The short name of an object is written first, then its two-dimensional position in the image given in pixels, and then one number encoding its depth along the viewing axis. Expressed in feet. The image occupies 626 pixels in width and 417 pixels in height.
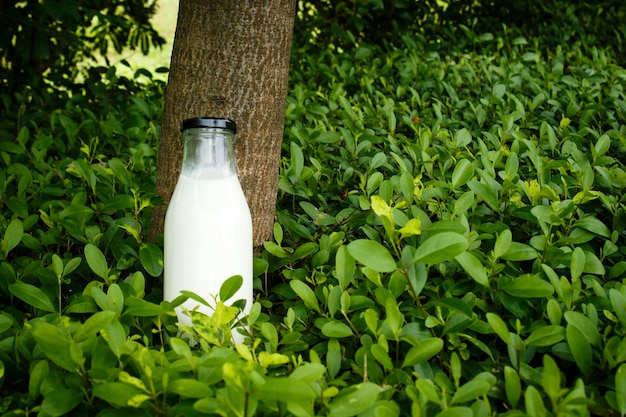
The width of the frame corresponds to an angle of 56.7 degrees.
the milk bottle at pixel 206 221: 4.48
